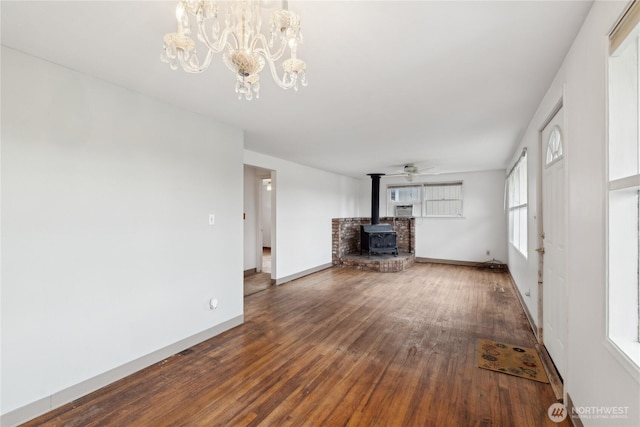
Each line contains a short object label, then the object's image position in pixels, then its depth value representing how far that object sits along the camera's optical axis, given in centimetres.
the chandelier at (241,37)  116
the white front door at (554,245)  221
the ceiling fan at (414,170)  604
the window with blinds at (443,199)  744
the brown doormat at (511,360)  235
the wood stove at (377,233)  740
